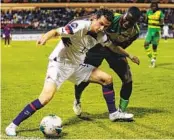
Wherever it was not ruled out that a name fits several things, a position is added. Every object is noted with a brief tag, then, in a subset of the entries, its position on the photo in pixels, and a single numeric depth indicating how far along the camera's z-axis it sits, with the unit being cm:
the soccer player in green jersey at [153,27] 2572
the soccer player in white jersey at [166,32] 5737
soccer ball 985
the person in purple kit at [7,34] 4790
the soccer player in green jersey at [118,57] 1150
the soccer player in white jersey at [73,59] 993
